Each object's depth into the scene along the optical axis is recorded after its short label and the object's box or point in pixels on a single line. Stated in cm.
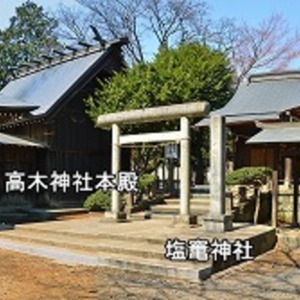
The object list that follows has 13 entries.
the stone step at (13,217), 1734
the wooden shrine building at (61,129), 2005
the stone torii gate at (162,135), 1247
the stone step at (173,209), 1482
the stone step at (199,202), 1582
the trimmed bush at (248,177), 1504
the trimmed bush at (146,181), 1794
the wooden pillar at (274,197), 1333
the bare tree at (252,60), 3362
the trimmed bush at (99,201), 1870
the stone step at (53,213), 1836
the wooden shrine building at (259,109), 1908
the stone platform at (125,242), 893
